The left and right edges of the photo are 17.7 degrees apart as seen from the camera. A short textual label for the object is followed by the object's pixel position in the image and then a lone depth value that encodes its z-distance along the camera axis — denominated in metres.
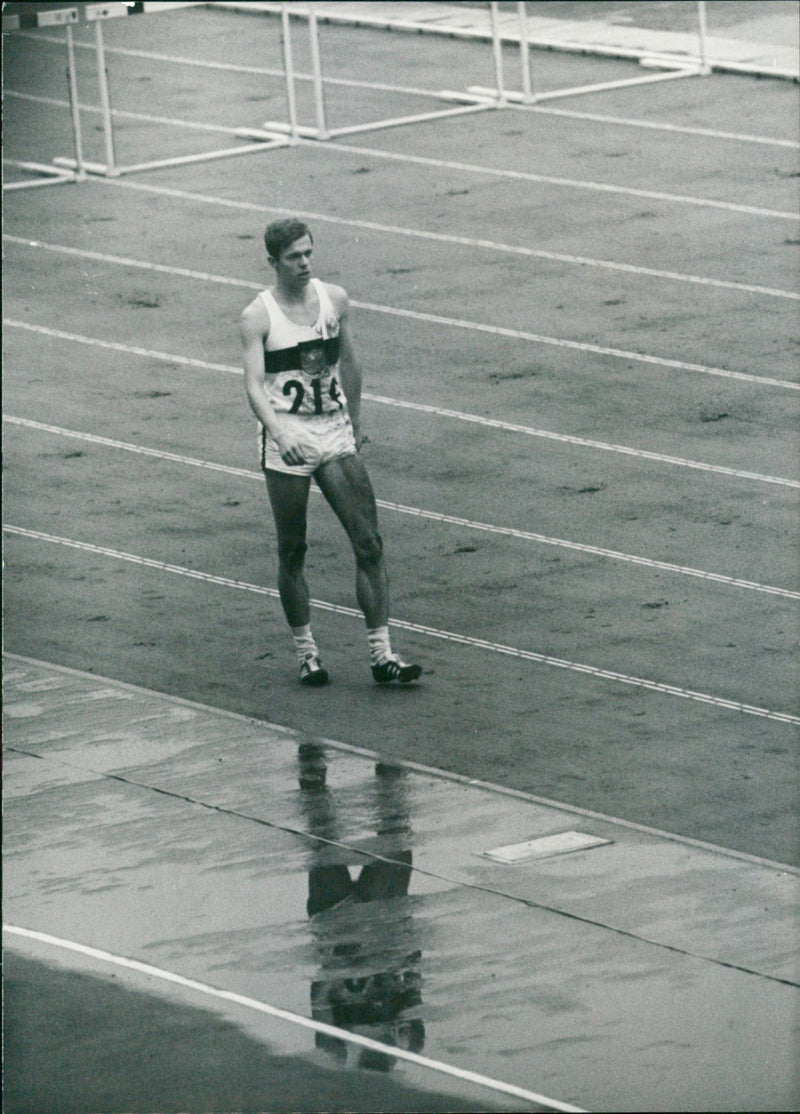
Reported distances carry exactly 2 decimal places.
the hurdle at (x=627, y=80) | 25.19
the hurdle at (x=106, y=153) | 23.08
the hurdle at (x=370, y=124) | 24.33
